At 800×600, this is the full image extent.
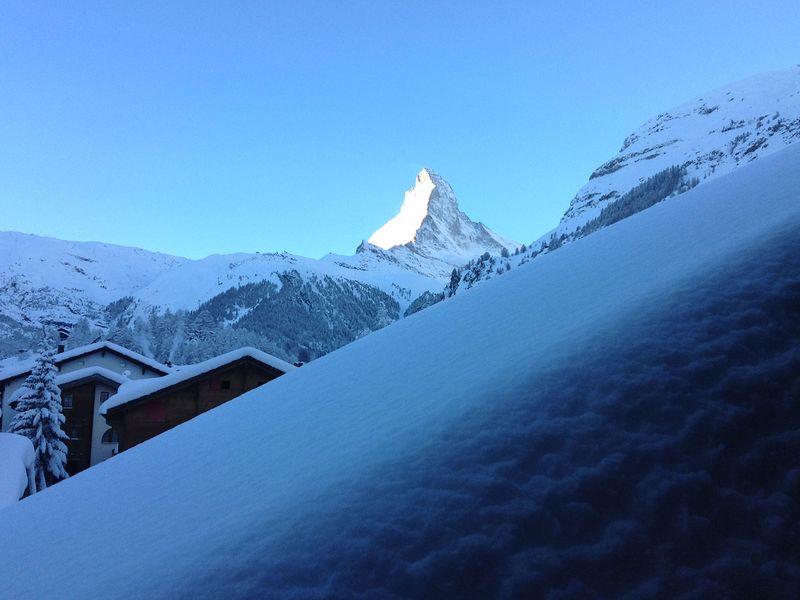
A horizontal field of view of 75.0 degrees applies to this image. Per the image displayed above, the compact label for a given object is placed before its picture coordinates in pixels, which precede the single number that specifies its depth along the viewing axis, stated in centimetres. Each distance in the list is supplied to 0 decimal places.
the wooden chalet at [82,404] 2947
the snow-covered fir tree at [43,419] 2309
